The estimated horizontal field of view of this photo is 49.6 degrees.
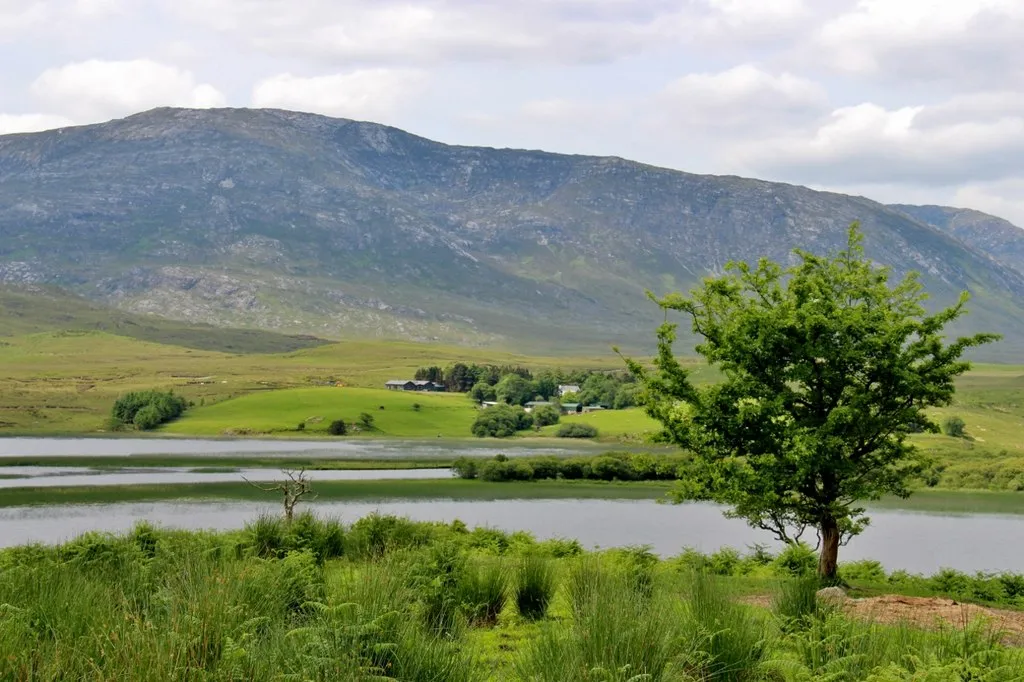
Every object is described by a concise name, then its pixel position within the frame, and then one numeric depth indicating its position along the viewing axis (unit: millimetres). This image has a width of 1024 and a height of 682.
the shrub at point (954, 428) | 106994
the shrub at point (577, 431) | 120312
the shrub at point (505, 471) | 76956
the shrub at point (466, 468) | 77688
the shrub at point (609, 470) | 79625
